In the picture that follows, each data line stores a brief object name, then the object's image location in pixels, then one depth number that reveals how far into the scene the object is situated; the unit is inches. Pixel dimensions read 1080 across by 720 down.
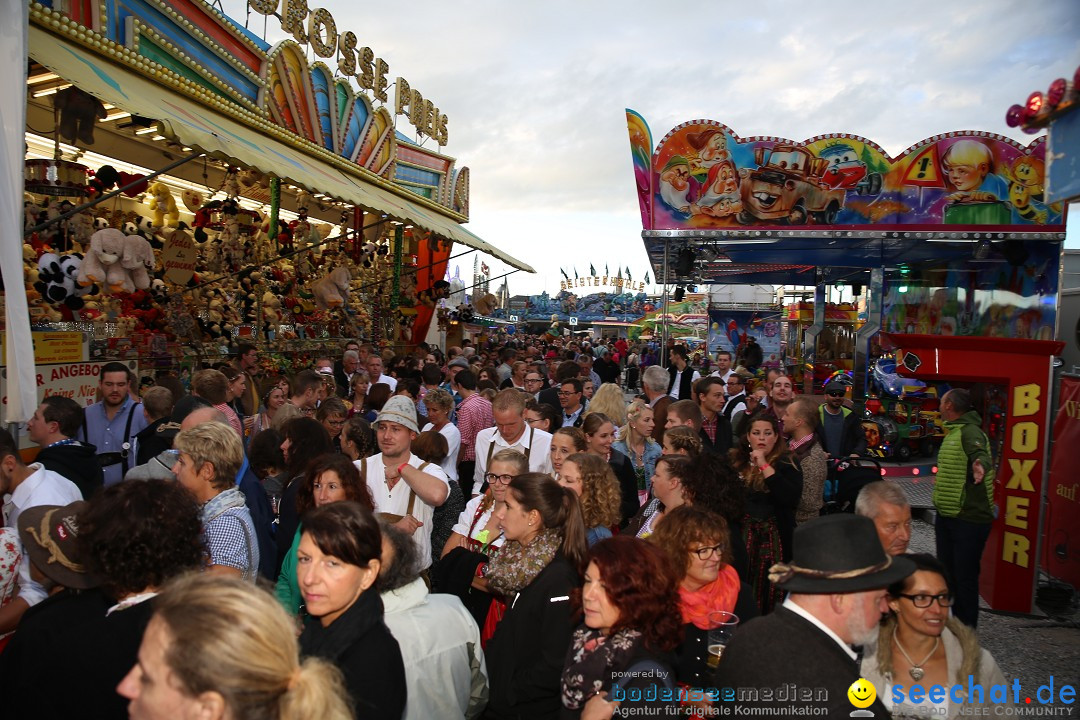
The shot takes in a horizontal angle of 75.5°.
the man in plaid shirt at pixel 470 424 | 243.0
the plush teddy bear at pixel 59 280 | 267.7
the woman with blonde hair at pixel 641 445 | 218.1
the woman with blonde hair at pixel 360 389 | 307.0
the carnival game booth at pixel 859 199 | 381.4
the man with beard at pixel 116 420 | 206.7
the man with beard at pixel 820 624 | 76.0
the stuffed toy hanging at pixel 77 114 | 236.2
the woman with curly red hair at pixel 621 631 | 84.2
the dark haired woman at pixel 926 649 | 99.7
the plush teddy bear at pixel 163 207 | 383.6
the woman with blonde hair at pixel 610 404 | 238.8
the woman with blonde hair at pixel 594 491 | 143.8
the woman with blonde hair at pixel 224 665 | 54.6
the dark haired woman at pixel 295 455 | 143.6
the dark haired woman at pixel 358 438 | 175.5
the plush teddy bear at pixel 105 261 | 270.5
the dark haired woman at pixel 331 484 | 131.0
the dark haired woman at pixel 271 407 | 249.0
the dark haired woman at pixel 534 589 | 100.2
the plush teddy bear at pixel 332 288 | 450.3
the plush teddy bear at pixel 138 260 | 279.2
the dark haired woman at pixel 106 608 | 75.4
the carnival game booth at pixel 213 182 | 249.8
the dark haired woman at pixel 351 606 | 78.8
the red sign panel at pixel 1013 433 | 216.5
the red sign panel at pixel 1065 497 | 224.5
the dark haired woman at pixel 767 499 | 155.1
